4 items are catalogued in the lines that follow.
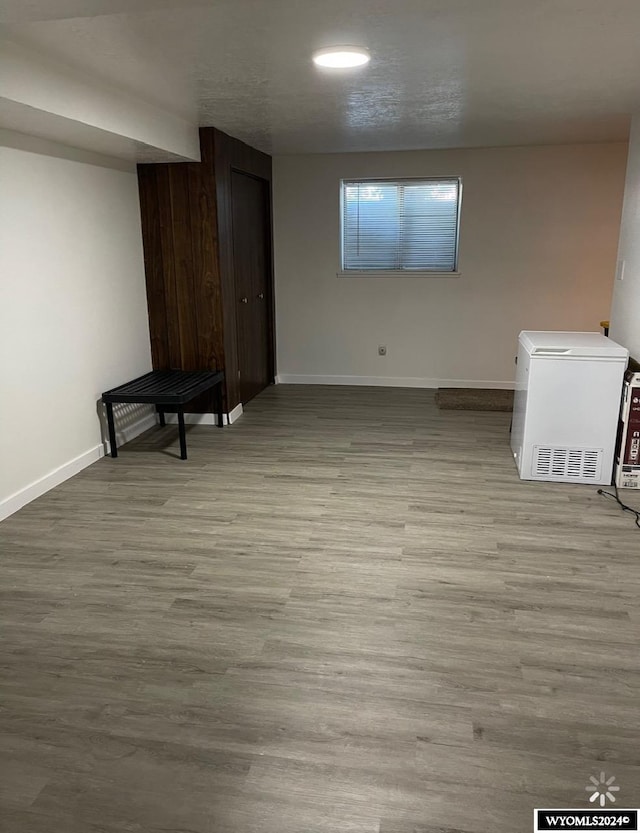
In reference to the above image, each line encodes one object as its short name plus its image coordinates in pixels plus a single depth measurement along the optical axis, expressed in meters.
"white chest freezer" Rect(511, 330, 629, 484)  3.67
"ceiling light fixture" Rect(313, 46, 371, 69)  2.72
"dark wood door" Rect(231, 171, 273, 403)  5.38
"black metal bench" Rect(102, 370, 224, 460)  4.15
